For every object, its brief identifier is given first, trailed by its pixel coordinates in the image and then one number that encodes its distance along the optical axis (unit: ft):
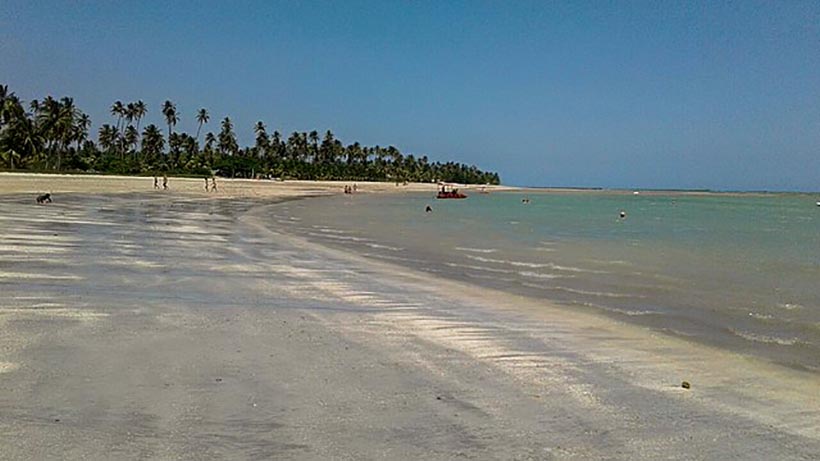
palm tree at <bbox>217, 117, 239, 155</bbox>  427.33
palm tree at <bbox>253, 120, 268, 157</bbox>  443.32
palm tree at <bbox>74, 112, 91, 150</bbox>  333.42
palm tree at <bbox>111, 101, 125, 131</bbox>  370.32
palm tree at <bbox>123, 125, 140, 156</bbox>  374.84
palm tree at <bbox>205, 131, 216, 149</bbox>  426.67
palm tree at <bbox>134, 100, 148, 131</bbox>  376.27
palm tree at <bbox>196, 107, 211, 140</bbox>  429.79
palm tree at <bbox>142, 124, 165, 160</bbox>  364.58
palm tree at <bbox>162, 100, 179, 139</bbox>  382.22
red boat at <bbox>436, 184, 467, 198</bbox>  259.60
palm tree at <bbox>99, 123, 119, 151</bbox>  384.06
